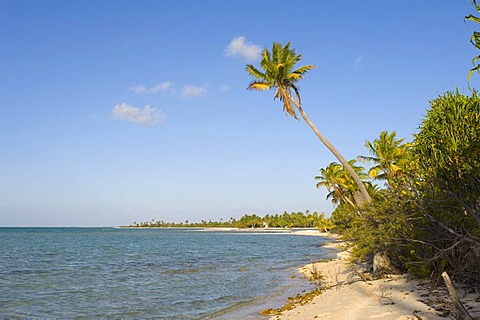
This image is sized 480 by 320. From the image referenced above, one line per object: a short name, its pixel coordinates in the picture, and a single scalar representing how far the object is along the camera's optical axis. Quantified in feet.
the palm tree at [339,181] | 159.94
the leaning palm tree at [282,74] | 88.28
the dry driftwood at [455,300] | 31.12
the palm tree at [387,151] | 134.31
